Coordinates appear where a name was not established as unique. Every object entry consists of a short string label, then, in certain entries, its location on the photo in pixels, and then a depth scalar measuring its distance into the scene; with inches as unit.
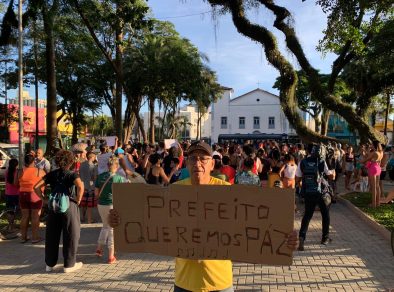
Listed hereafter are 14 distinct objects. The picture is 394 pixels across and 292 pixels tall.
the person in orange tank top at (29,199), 300.0
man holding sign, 111.7
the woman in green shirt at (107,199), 254.5
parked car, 716.0
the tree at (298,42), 524.4
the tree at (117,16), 619.8
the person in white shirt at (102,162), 363.2
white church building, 3048.7
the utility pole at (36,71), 763.4
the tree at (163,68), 1195.3
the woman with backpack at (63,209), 233.0
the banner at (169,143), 528.5
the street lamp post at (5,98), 1211.6
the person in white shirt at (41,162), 371.0
